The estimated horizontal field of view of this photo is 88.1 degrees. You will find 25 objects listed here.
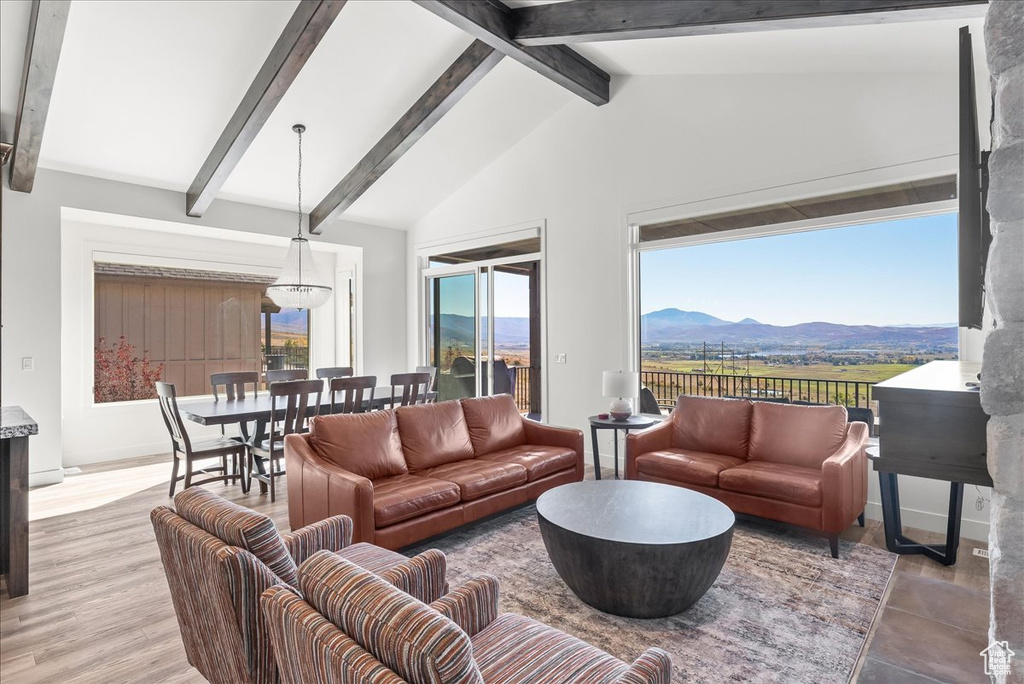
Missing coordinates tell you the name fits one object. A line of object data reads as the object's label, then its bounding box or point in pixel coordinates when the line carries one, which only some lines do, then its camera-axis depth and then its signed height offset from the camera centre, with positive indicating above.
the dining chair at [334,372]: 6.25 -0.35
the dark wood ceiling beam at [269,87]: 3.58 +1.98
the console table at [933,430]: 1.28 -0.23
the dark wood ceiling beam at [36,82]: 3.22 +1.82
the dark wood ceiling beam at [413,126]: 4.39 +2.08
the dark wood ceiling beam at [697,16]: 2.71 +1.99
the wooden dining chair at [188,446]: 4.27 -0.85
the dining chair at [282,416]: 4.27 -0.60
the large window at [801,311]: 3.84 +0.23
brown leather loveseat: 3.23 -0.86
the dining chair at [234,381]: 5.20 -0.37
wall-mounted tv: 1.41 +0.34
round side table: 4.34 -0.69
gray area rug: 2.15 -1.30
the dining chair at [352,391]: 4.54 -0.43
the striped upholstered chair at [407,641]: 0.95 -0.60
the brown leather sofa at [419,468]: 3.02 -0.86
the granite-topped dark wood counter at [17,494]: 2.74 -0.78
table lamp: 4.46 -0.41
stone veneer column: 1.09 -0.01
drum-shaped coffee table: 2.35 -0.96
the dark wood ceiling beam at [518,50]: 3.60 +2.33
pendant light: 5.03 +0.58
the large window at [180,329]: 6.05 +0.19
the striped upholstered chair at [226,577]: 1.42 -0.67
